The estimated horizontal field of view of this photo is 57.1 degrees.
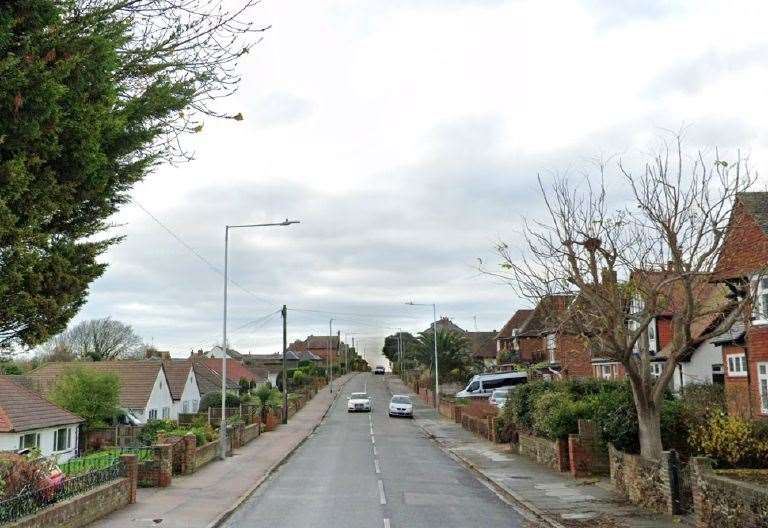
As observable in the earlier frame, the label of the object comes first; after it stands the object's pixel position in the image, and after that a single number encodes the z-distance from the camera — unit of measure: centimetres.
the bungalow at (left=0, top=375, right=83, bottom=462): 2920
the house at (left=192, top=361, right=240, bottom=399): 6453
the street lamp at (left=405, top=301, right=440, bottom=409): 5653
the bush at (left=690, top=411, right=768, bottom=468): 1747
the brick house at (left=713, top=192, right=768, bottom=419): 2177
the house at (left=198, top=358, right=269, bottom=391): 7712
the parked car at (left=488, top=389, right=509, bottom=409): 4632
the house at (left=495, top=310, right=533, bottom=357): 8162
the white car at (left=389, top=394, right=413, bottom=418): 5250
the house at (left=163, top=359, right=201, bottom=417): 5425
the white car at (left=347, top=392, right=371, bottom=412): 5672
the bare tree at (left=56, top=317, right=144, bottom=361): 9206
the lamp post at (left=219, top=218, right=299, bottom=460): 2718
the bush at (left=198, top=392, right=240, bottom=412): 4859
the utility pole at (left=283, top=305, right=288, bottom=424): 4850
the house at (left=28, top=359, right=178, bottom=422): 4572
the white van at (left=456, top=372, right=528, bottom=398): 5628
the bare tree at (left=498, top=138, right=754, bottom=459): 1410
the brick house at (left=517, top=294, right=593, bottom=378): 1570
